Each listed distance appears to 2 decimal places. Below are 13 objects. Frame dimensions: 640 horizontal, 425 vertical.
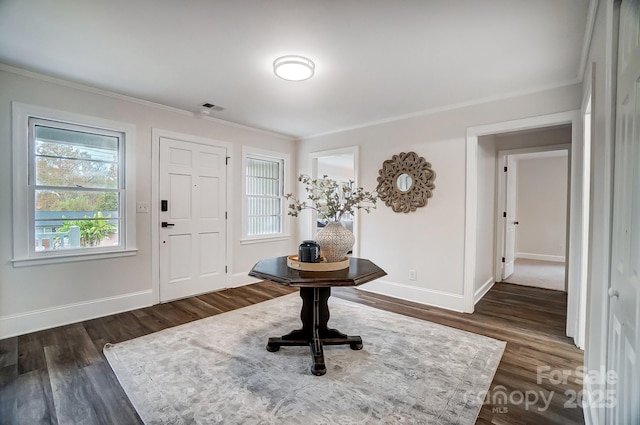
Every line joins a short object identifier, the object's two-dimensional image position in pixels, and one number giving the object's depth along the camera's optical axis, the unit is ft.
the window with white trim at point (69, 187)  8.59
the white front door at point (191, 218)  11.66
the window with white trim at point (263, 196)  14.64
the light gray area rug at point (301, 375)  5.34
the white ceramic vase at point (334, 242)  7.41
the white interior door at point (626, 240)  2.91
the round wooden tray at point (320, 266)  7.07
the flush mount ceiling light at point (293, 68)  7.45
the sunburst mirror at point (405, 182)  11.62
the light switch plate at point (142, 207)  10.85
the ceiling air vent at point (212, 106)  11.15
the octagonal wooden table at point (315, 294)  6.36
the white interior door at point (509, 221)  15.55
